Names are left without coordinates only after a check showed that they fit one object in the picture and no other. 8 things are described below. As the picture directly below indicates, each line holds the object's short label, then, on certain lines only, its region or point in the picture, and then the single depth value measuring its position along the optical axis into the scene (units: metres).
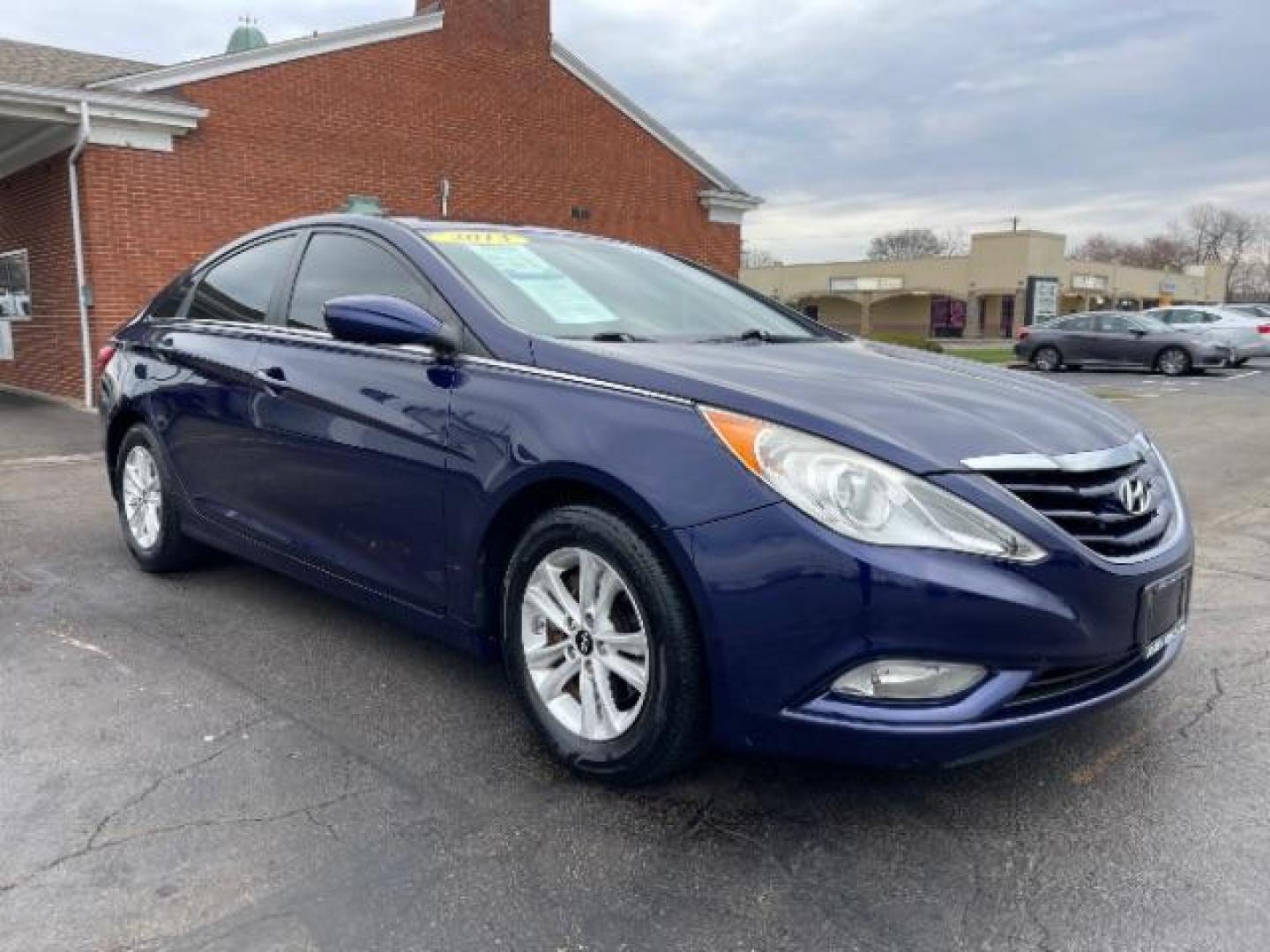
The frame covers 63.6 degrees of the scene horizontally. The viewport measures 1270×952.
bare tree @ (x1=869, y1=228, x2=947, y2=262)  91.50
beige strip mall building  51.53
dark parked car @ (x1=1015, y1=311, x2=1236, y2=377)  21.33
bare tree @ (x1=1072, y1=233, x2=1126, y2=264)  97.19
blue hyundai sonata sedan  2.33
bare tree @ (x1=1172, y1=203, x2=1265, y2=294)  101.69
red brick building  11.30
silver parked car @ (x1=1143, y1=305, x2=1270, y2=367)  23.80
